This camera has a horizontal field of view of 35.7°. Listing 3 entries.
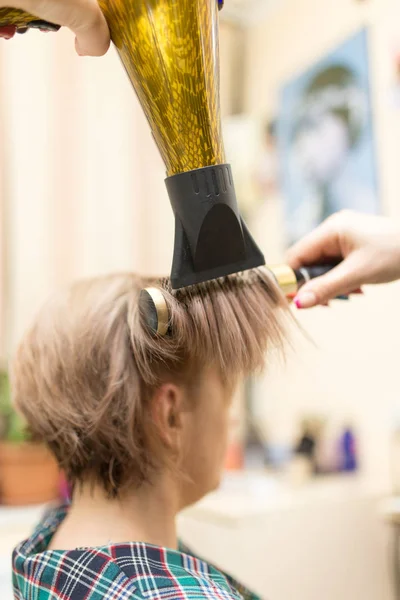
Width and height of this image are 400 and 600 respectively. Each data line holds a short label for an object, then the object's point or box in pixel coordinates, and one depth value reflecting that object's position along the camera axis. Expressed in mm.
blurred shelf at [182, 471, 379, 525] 1571
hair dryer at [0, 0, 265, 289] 524
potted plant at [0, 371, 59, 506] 1714
